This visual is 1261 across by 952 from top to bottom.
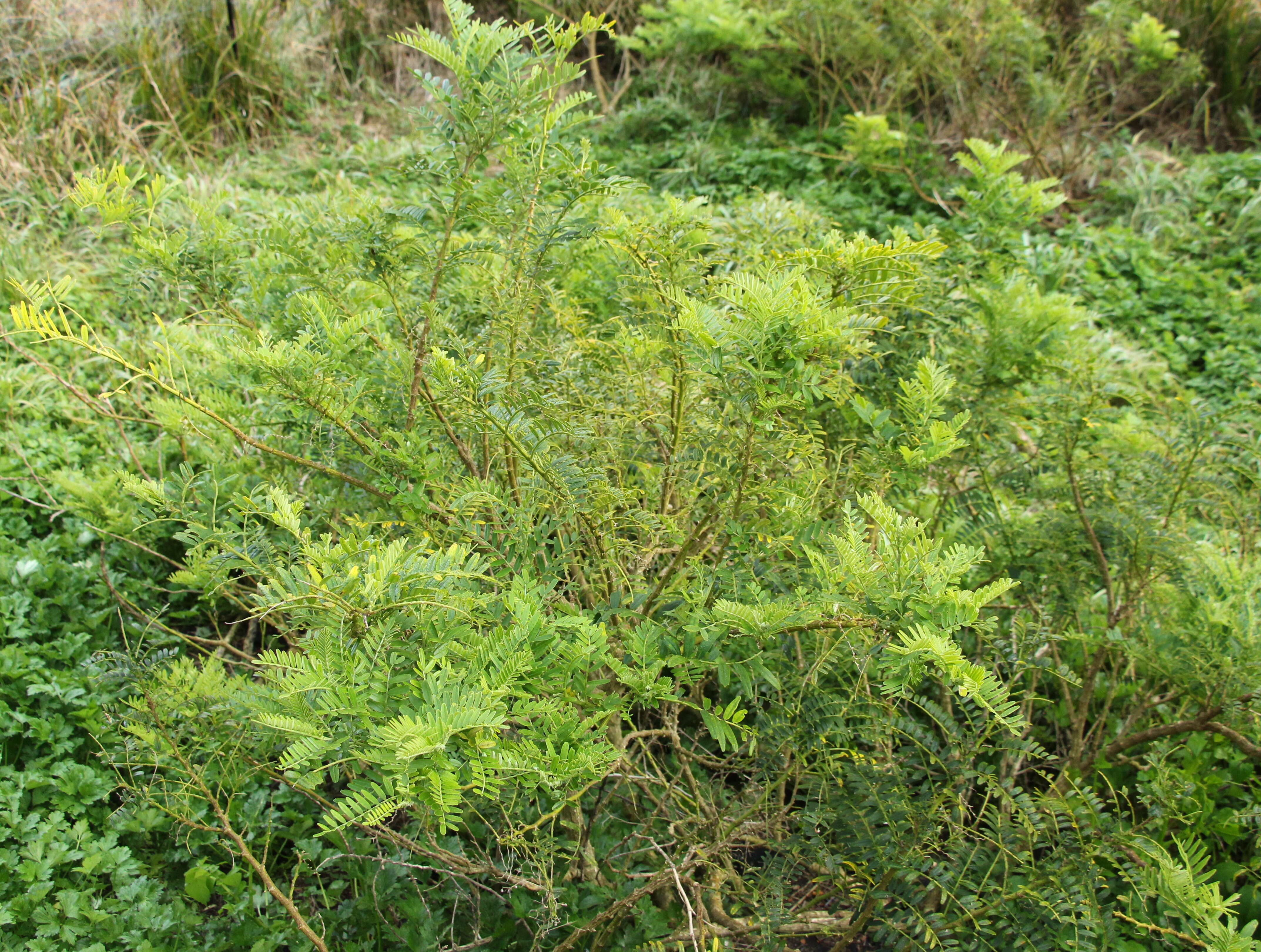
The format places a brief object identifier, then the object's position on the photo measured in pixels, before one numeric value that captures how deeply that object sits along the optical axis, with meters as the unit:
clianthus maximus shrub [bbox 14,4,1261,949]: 1.17
